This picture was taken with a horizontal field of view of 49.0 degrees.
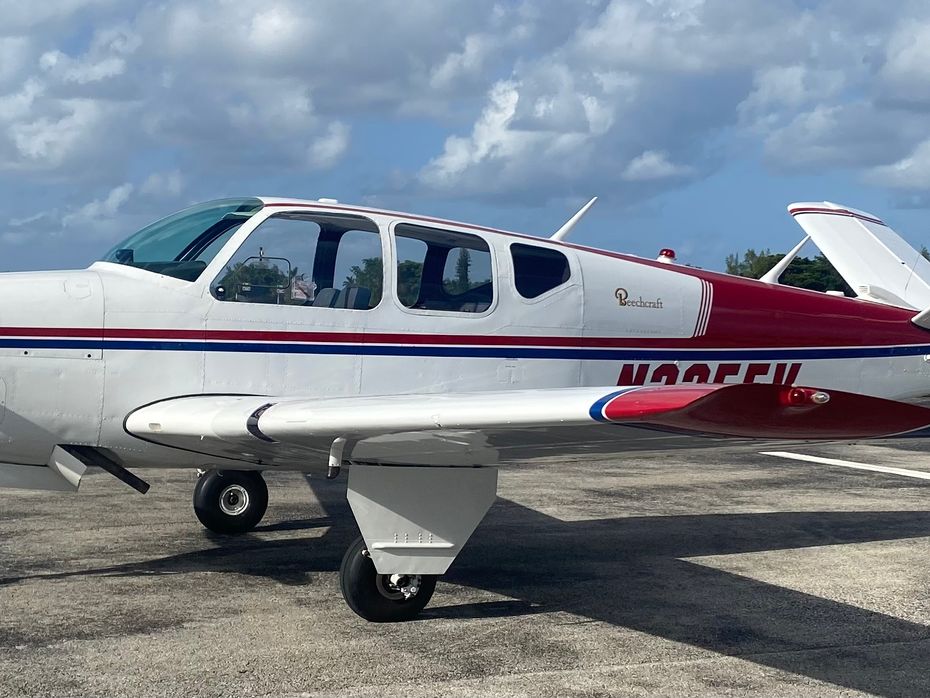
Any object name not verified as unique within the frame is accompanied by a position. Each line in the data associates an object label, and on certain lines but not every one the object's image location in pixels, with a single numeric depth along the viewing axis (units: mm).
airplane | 5336
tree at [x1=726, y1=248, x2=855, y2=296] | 38728
